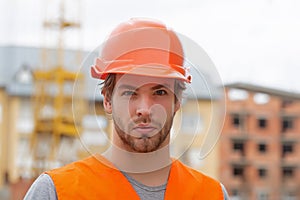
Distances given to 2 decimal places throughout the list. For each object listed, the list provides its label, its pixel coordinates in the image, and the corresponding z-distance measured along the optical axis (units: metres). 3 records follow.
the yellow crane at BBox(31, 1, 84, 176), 23.42
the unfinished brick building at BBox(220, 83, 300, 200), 27.17
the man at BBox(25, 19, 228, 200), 1.15
